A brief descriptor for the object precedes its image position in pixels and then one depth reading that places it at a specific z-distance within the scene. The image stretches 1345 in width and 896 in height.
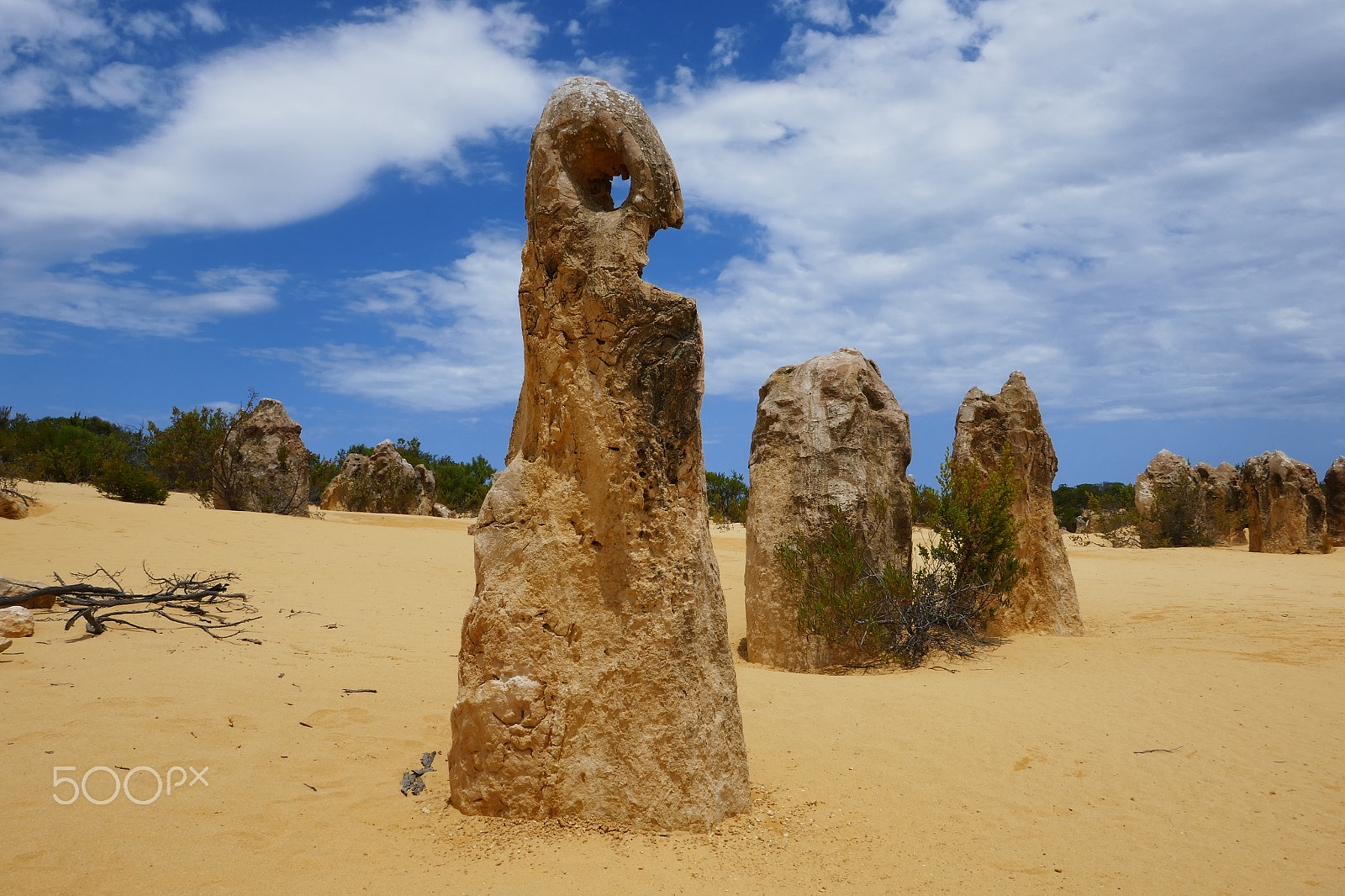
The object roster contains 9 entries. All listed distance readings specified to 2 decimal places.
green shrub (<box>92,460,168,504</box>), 13.03
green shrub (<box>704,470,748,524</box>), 19.44
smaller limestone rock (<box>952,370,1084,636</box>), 8.32
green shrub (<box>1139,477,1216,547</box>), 20.38
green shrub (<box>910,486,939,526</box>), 8.41
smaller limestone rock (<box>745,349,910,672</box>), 6.91
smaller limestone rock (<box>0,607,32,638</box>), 5.06
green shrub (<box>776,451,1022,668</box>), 6.77
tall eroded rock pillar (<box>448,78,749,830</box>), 3.17
